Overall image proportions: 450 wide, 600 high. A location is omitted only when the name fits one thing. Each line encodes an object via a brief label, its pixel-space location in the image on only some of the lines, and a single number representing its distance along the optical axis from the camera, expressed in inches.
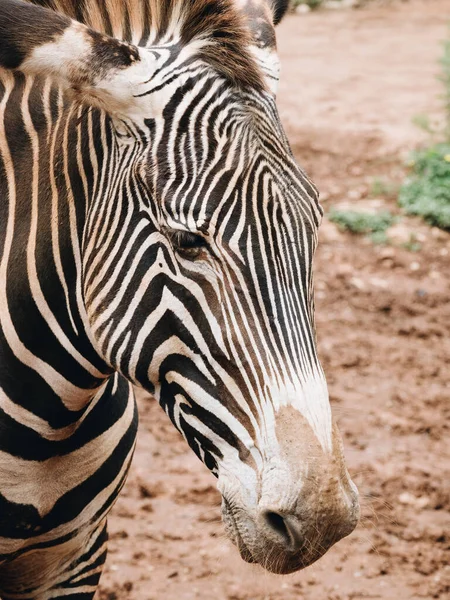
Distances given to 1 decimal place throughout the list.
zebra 75.3
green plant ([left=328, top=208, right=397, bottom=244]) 293.0
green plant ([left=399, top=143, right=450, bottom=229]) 298.4
